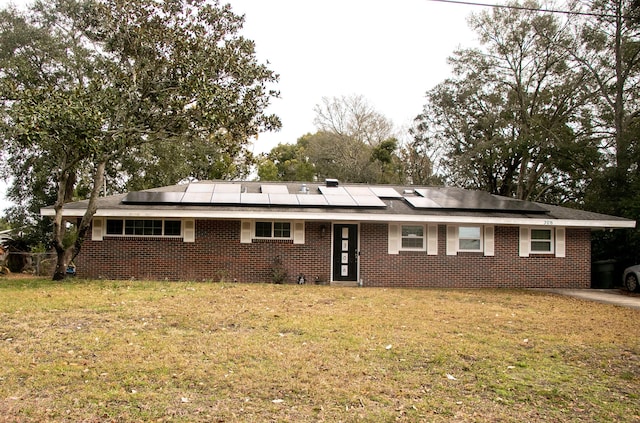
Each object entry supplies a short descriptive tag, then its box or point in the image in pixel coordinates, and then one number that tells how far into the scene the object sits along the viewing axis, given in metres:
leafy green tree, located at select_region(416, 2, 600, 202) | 25.92
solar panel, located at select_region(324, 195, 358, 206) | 15.41
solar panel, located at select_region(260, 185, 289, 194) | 17.00
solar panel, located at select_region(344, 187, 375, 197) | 17.06
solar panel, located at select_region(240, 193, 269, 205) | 15.08
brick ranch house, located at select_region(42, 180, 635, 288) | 14.66
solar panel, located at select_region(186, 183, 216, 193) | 16.72
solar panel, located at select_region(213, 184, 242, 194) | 16.70
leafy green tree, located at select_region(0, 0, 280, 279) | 11.10
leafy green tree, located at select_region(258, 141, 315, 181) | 37.94
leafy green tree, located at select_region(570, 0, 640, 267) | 18.72
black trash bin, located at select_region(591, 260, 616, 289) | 17.75
